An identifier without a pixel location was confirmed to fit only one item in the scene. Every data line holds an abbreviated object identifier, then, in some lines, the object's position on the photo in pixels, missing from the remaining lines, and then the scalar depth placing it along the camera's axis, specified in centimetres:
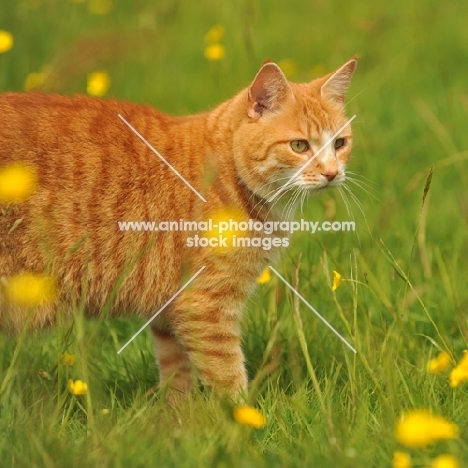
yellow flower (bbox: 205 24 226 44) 837
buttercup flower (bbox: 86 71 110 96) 696
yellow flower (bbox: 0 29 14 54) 720
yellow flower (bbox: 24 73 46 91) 793
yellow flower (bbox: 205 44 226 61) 758
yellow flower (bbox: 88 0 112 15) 1136
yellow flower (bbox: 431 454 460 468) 336
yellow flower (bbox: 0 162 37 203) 437
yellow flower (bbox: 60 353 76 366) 506
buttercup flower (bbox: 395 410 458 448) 330
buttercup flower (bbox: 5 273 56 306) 487
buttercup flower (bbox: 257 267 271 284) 567
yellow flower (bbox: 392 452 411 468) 358
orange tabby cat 532
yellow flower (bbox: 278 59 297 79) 965
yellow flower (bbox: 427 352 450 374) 425
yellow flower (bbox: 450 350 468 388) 408
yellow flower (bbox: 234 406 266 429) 390
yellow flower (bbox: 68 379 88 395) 445
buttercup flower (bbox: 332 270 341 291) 473
